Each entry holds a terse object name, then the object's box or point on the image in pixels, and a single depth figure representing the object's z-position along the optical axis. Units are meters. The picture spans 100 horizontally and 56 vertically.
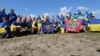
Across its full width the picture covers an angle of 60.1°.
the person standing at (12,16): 6.18
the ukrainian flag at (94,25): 6.28
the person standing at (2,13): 6.17
